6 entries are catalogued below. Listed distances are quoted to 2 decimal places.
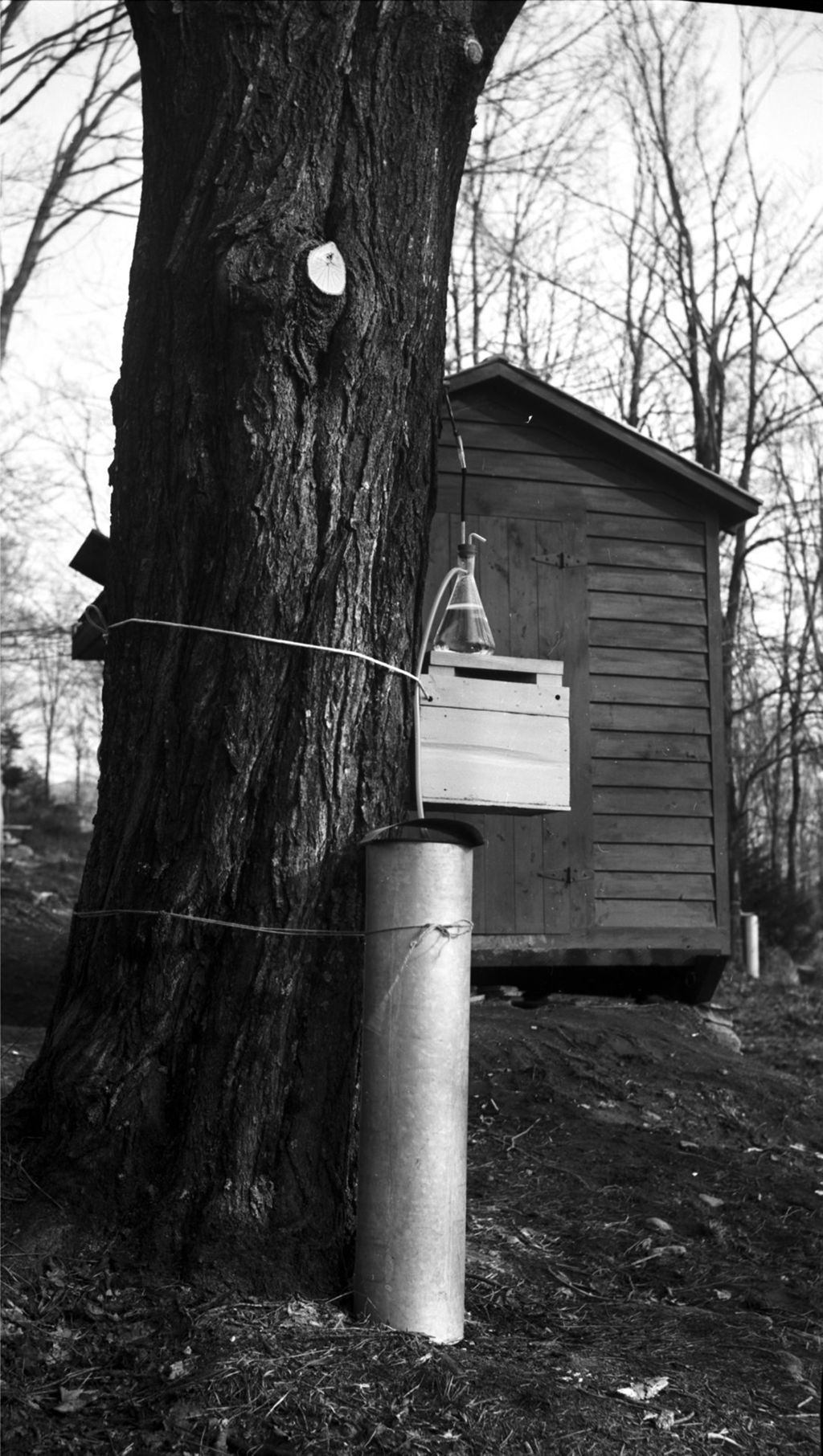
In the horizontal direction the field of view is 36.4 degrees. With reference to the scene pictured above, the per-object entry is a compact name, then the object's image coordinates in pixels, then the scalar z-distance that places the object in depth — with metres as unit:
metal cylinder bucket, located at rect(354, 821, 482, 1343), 2.74
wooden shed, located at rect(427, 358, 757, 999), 8.08
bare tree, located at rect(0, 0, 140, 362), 15.95
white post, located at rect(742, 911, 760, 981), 14.42
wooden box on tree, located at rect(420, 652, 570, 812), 3.66
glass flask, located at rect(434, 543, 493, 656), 3.96
